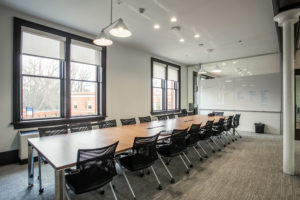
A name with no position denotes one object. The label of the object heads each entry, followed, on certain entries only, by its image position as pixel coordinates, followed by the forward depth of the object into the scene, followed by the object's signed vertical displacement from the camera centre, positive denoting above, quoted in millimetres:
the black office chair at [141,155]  2237 -808
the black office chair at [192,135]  3311 -755
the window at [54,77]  3700 +615
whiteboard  6855 +326
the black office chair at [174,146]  2797 -850
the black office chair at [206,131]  3949 -791
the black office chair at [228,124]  5207 -799
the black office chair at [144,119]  4846 -597
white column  2979 +202
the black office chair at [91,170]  1686 -791
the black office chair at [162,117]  5427 -606
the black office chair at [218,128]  4598 -816
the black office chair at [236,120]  5766 -754
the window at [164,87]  7316 +656
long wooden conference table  1596 -643
